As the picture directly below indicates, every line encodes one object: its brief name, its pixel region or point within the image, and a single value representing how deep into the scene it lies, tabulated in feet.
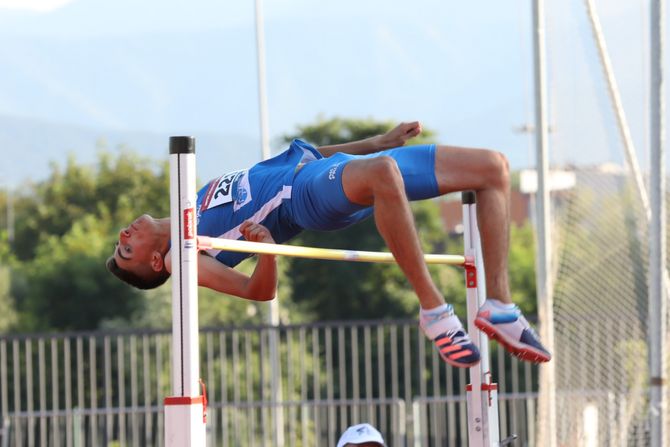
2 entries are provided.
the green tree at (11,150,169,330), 215.31
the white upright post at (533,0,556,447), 54.85
